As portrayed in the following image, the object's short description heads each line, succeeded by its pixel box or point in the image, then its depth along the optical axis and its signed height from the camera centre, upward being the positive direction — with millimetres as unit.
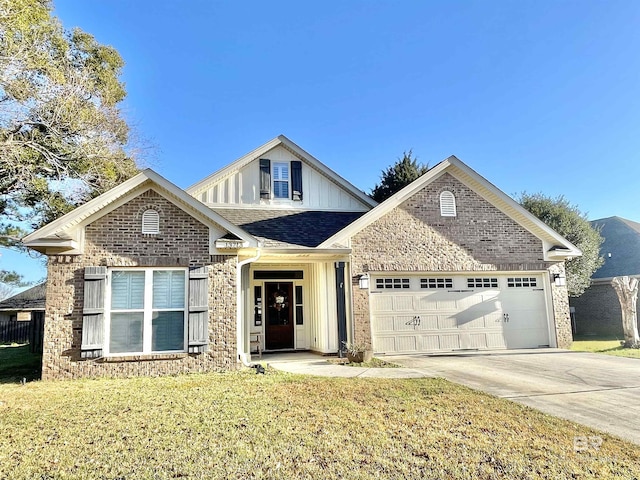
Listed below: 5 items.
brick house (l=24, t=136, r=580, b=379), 8297 +644
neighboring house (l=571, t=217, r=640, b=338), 18000 +31
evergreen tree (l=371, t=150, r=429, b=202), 21578 +6273
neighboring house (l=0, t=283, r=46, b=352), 22500 -395
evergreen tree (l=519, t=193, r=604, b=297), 17812 +2568
